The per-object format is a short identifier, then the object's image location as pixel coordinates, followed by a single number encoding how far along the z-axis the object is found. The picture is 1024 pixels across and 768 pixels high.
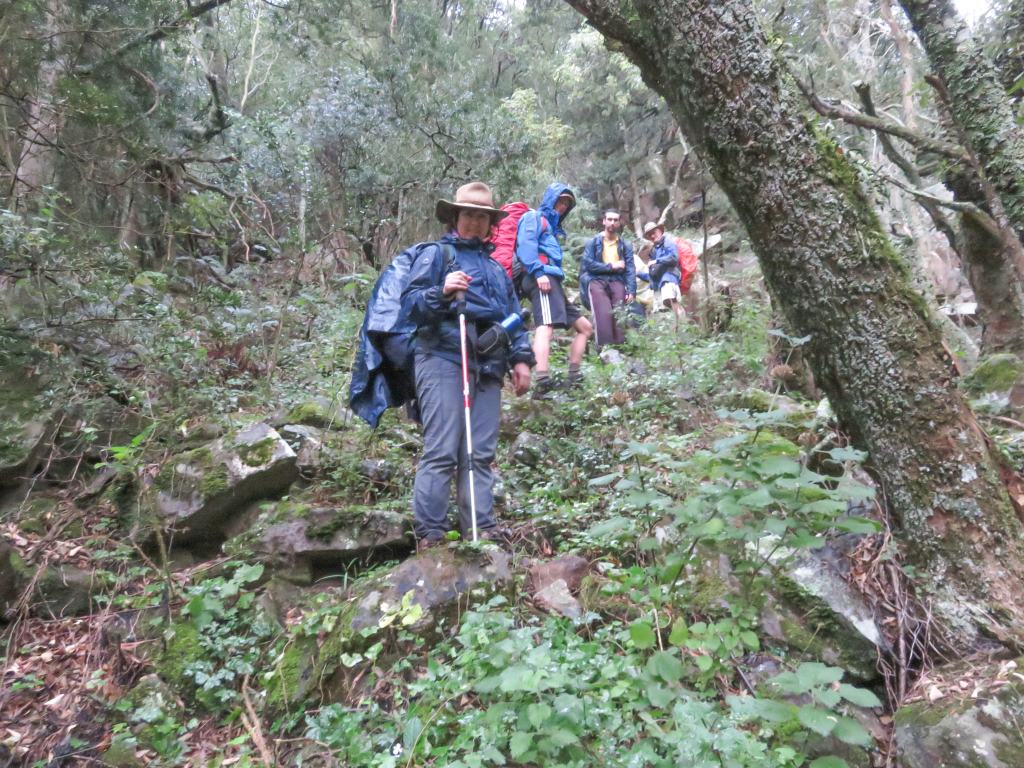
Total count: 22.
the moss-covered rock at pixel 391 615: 3.17
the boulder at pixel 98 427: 4.86
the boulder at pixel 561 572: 3.69
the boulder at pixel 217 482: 4.40
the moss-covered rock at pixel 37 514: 4.43
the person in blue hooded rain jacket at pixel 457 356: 3.88
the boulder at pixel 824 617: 2.97
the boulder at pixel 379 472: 4.84
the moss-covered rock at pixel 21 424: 4.64
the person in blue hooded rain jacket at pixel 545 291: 6.62
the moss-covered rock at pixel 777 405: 4.47
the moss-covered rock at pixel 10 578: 3.76
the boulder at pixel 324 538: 4.04
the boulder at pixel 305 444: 4.89
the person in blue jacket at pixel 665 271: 9.48
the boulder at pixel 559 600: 3.37
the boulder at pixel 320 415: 5.64
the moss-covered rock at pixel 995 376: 4.45
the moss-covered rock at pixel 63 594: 3.84
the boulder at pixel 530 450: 5.31
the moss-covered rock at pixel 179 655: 3.29
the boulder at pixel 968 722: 2.34
